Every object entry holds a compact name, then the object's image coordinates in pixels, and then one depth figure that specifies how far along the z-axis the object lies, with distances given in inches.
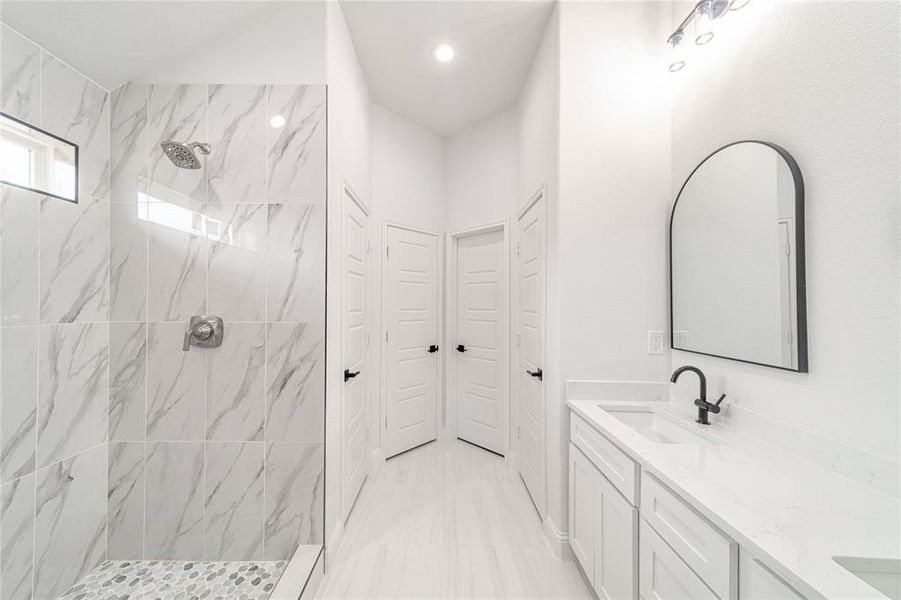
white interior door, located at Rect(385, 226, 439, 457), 116.3
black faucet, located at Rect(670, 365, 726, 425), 56.3
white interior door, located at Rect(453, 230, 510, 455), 118.0
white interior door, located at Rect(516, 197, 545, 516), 83.8
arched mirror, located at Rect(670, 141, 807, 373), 47.3
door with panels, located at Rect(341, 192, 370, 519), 80.0
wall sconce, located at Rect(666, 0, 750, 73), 56.6
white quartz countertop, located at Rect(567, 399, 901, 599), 26.6
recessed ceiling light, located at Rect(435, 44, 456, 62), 87.5
